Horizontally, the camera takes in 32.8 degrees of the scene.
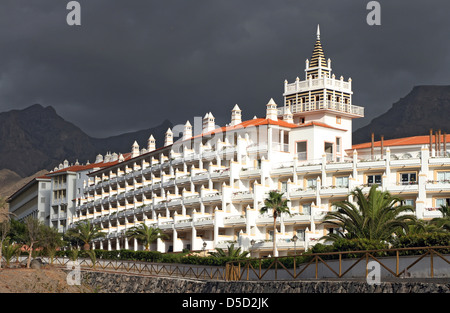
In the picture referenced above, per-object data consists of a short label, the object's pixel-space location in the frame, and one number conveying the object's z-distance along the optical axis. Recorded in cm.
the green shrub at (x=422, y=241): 4119
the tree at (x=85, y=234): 11031
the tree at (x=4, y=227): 7985
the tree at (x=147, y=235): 9962
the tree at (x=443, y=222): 6201
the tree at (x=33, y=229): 8444
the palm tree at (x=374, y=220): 5803
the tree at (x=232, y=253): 7431
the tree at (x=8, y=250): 7856
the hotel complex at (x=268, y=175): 8475
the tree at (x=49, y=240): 9388
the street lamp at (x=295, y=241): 7616
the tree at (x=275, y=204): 8044
